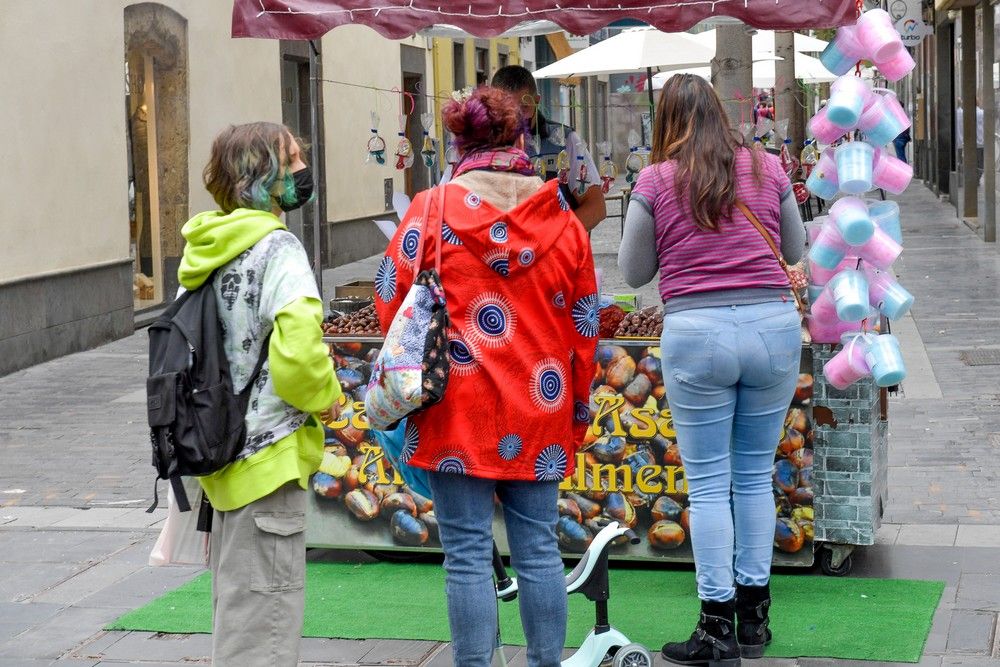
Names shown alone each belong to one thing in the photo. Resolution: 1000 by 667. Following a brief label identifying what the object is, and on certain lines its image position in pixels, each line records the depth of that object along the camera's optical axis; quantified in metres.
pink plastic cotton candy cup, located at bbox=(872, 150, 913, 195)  9.19
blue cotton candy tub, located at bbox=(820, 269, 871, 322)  8.87
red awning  9.72
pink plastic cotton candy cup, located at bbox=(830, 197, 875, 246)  8.84
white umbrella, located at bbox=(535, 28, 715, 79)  22.68
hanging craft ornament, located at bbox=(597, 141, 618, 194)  16.42
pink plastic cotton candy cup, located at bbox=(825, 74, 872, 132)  8.96
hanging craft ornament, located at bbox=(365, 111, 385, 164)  14.33
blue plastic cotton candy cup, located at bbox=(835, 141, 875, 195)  8.96
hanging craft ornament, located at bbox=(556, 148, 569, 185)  12.54
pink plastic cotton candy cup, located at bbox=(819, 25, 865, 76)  9.27
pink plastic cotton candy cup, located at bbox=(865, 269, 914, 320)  9.12
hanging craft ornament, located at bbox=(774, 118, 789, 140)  13.73
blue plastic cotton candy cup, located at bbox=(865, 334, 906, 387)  8.85
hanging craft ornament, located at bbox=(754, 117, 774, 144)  13.52
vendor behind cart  12.44
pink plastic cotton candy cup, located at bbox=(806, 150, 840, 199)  9.24
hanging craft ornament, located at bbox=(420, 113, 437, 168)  13.72
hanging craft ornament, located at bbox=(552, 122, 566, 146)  12.62
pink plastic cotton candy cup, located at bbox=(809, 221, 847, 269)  9.05
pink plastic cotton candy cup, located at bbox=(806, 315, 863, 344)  9.41
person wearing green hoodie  6.97
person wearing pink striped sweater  8.17
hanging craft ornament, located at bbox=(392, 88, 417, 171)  13.62
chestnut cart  10.22
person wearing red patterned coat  7.28
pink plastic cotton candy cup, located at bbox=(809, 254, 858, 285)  9.15
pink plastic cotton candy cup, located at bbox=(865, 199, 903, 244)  9.14
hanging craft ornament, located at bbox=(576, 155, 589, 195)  12.53
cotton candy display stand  8.95
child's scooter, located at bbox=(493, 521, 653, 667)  8.44
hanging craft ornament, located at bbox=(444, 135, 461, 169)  8.74
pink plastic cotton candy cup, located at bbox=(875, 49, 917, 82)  9.34
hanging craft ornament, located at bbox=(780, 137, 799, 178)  12.64
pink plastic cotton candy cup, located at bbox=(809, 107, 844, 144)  9.07
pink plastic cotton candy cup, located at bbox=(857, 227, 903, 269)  9.04
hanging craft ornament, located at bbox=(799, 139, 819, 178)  14.95
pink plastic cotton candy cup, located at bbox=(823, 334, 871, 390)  9.13
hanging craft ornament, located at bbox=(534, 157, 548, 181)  12.41
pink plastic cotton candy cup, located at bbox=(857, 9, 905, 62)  9.24
